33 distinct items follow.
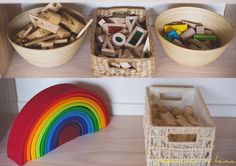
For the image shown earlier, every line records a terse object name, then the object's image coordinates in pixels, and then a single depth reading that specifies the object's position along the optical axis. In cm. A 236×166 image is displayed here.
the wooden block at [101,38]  104
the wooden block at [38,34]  100
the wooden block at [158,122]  115
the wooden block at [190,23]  109
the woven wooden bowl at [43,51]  95
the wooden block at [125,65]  96
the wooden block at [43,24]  98
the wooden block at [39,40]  98
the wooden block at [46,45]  98
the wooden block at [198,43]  101
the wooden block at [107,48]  100
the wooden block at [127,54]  97
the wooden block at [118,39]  104
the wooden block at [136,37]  104
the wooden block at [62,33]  100
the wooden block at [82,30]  100
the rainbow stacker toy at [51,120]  109
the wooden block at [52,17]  98
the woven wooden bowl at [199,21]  96
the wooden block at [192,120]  117
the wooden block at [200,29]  108
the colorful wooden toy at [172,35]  105
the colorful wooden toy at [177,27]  108
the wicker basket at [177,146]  103
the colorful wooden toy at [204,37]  105
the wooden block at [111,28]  108
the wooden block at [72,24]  101
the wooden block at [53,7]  101
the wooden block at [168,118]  115
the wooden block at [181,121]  115
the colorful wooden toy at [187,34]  107
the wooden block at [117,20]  110
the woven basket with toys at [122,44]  95
